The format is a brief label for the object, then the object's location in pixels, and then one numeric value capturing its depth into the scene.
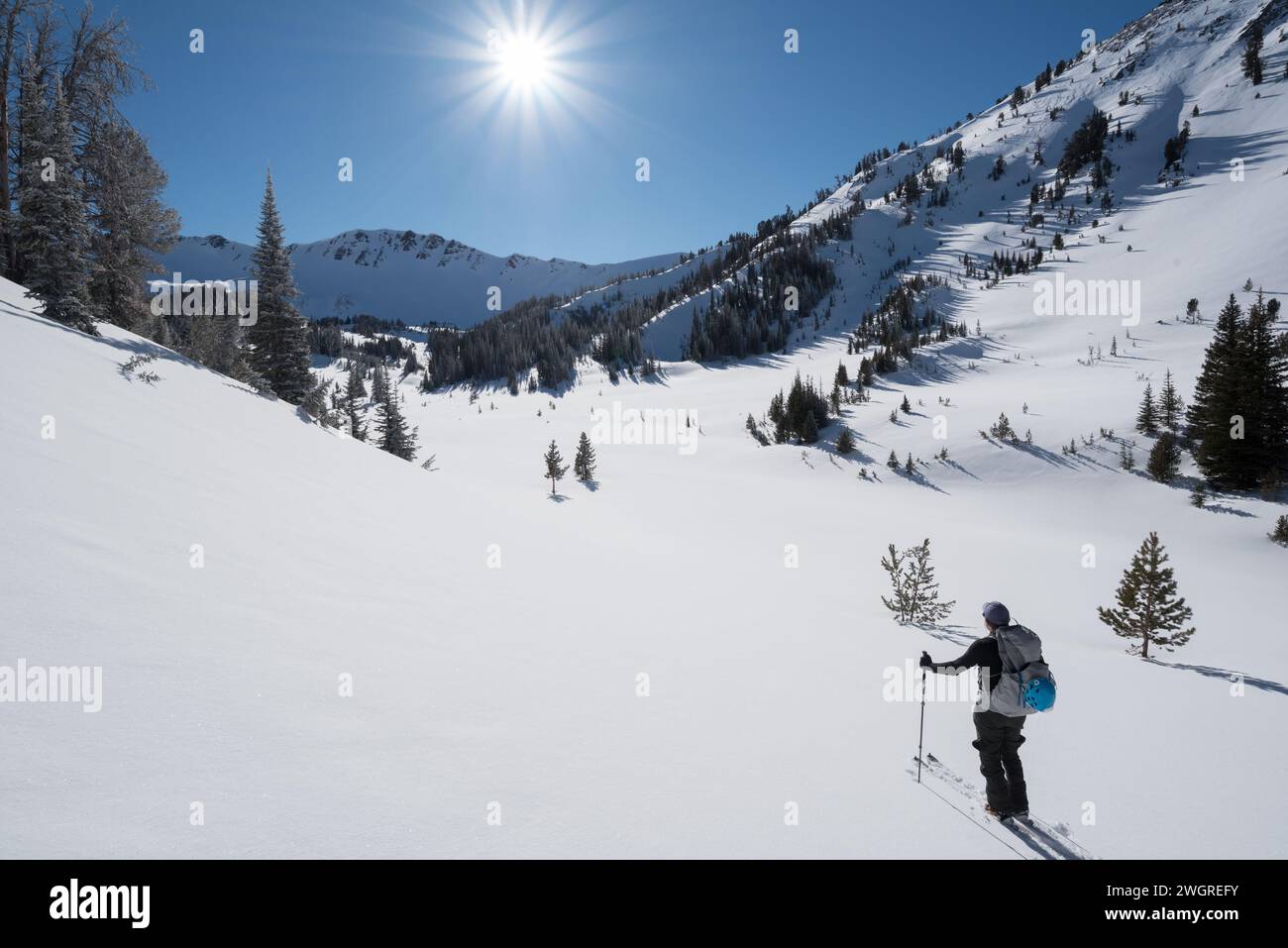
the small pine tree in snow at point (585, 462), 35.66
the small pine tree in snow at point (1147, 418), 26.03
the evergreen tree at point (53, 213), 12.91
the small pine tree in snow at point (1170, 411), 25.77
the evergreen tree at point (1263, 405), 21.69
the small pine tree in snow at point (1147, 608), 9.84
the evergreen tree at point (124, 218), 18.50
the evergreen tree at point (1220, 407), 22.12
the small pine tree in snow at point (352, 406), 24.52
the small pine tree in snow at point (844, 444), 34.84
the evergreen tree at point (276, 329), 21.06
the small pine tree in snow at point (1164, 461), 23.41
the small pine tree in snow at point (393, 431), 26.72
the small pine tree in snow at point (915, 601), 11.23
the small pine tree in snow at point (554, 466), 33.41
